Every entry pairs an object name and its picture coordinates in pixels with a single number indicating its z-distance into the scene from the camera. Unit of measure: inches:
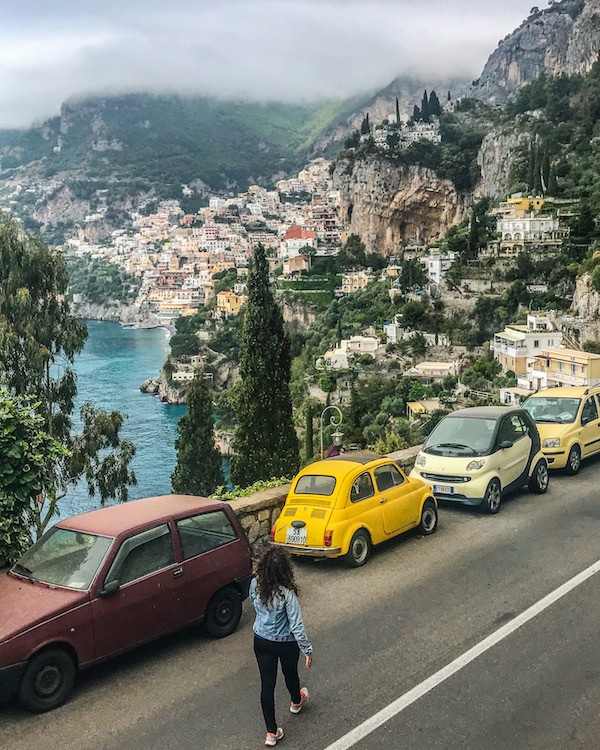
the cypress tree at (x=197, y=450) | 1419.8
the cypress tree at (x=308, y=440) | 1619.1
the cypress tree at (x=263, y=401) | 1062.4
